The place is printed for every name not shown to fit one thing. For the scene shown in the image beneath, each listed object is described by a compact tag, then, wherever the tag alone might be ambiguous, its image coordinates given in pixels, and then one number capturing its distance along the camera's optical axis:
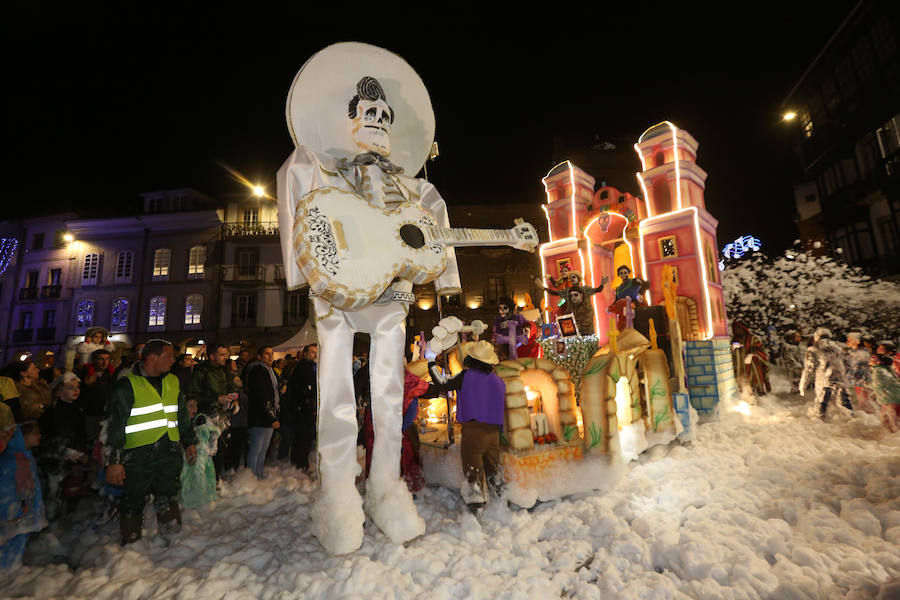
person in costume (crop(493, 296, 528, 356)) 7.93
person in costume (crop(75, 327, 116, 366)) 6.00
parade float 4.36
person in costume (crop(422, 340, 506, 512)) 4.09
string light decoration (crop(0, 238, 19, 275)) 24.81
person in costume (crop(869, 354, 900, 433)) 6.57
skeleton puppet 3.07
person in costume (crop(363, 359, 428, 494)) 4.45
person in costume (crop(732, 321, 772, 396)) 10.98
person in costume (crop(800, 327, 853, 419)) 7.89
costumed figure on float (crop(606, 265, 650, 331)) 8.34
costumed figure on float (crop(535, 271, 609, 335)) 10.07
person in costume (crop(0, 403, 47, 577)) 2.94
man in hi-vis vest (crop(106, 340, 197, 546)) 3.26
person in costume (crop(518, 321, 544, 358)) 8.17
